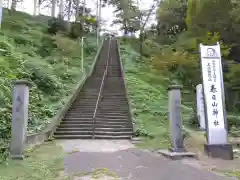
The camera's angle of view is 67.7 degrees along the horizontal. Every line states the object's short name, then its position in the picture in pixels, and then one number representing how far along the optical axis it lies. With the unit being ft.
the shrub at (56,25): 60.33
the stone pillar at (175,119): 17.62
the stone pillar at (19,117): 15.33
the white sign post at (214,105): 17.46
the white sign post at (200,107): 24.39
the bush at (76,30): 63.53
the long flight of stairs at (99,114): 24.10
